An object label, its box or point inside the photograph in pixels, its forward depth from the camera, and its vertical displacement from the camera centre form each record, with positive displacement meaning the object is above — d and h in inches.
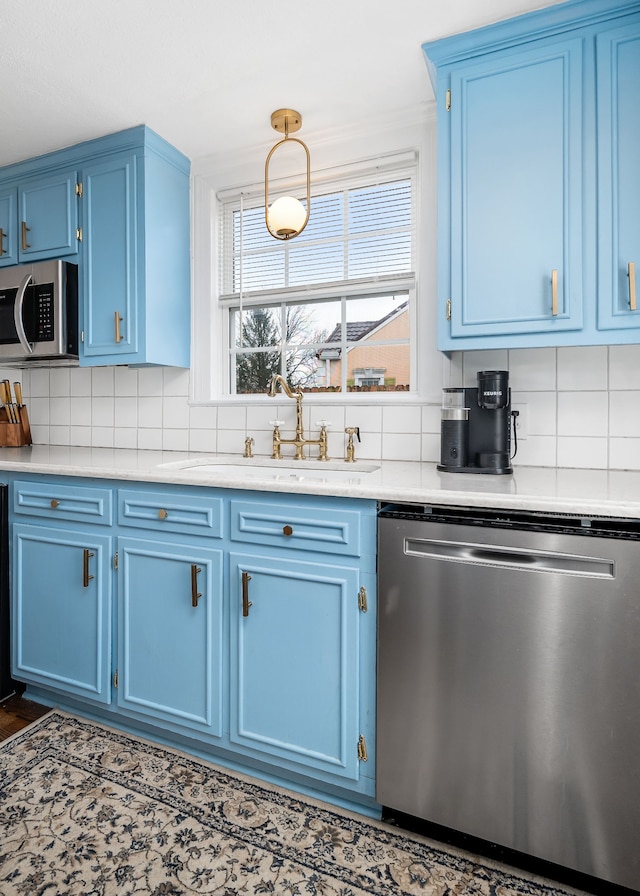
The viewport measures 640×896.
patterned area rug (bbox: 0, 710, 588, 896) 51.7 -45.5
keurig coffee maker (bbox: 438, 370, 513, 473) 68.2 +0.2
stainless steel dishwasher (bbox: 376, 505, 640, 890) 48.1 -25.4
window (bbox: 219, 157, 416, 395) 89.4 +25.6
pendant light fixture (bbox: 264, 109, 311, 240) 78.5 +32.3
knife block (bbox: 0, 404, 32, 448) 113.3 -0.6
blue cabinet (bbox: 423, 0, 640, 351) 61.2 +31.6
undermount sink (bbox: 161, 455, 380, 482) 82.6 -6.7
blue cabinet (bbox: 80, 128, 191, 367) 91.8 +32.2
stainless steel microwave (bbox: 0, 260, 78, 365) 96.2 +22.5
